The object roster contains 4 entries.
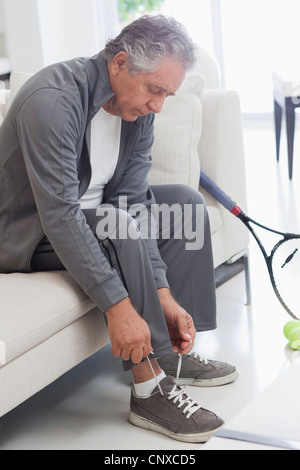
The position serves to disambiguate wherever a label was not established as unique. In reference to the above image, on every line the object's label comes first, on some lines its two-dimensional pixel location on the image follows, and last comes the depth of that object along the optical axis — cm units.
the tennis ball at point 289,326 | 215
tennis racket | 206
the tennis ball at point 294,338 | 210
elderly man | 167
